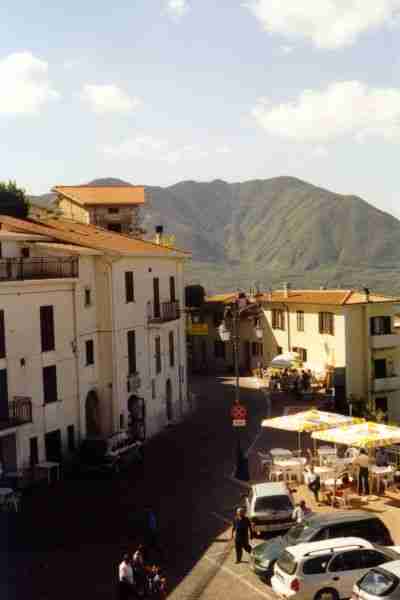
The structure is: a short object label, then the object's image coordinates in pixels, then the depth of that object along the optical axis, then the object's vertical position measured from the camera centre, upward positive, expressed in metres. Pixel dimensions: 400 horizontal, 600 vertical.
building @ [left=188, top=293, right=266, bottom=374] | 63.53 -4.56
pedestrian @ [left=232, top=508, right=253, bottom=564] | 21.47 -6.51
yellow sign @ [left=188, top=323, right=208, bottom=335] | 44.78 -2.20
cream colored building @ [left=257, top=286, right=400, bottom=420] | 54.84 -3.92
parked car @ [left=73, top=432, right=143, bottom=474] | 33.06 -6.79
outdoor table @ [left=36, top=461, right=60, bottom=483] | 31.52 -6.66
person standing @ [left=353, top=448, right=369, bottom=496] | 28.53 -6.67
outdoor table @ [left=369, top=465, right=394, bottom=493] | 28.31 -6.64
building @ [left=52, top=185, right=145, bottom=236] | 71.06 +7.79
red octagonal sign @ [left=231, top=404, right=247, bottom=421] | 31.38 -4.82
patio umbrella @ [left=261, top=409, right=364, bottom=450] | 31.86 -5.42
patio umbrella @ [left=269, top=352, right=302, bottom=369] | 53.31 -4.94
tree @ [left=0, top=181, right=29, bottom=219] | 46.25 +5.33
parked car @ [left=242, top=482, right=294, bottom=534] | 23.84 -6.61
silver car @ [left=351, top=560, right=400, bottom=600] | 16.09 -6.09
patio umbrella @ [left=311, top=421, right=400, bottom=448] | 28.20 -5.39
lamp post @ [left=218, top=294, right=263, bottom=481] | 31.45 -6.42
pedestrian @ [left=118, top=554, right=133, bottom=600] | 18.17 -6.48
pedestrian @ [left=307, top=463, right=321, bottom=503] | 27.64 -6.78
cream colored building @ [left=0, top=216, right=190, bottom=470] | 31.55 -2.00
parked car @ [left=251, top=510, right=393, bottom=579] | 20.03 -6.18
